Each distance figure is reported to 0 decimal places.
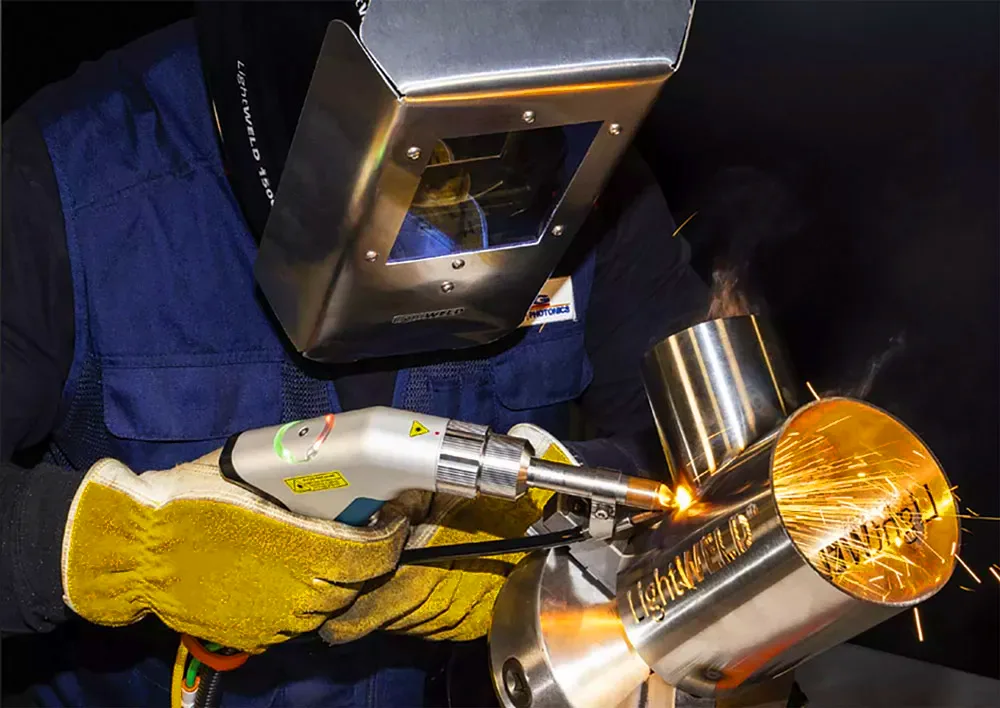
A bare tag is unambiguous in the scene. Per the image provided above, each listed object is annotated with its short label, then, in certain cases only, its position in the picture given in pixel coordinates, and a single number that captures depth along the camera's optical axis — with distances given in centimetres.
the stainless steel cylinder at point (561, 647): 109
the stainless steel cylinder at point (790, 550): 96
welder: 114
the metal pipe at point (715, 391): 115
